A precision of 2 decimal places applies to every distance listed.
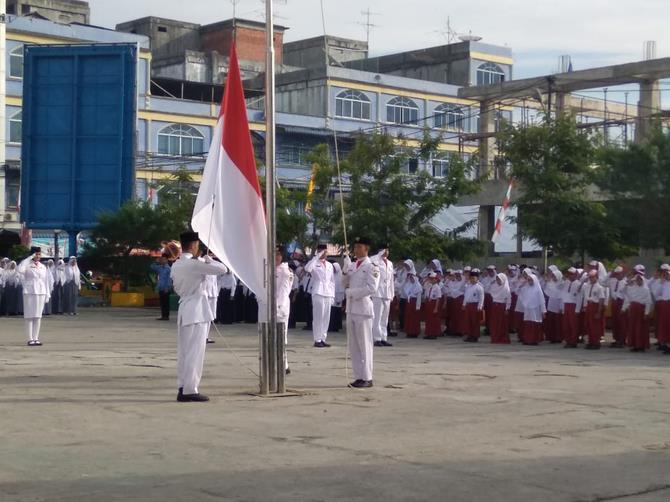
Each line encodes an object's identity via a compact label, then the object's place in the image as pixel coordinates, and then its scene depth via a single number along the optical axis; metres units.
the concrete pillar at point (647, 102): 34.94
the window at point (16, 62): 53.28
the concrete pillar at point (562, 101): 35.16
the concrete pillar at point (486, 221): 36.91
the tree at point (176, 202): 37.78
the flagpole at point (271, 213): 12.44
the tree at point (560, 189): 26.97
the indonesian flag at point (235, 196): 12.53
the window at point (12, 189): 52.94
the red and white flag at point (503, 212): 29.38
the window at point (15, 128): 53.81
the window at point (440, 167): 32.09
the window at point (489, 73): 67.44
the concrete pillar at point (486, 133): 38.88
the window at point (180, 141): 56.47
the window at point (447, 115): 64.75
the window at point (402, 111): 63.62
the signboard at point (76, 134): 40.19
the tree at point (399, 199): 30.22
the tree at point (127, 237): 38.62
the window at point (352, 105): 61.72
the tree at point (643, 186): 25.75
